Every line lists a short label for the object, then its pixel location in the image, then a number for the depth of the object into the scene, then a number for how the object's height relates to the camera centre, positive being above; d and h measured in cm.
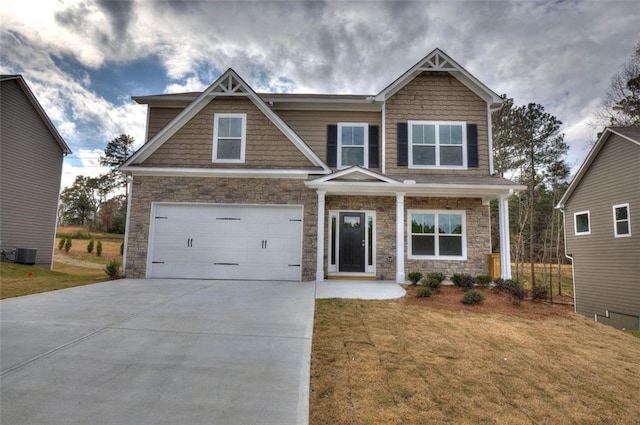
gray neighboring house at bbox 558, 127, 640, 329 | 1216 +87
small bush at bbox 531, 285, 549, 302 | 776 -102
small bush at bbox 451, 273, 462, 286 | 927 -86
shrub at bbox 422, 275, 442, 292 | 821 -91
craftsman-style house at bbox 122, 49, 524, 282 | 1003 +174
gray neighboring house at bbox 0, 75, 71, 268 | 1276 +271
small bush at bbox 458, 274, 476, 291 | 919 -96
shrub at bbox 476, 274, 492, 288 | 916 -86
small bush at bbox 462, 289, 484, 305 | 713 -106
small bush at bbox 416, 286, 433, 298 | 760 -104
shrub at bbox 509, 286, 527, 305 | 748 -102
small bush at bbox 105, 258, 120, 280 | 989 -92
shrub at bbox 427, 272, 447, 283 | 860 -76
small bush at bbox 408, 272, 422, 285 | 934 -84
